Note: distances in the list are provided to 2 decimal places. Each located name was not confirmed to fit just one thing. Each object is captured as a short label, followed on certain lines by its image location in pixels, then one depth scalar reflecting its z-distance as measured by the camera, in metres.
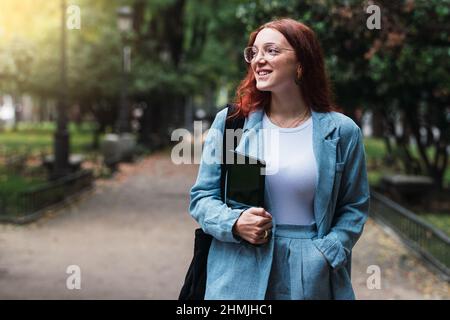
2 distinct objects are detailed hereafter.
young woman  2.76
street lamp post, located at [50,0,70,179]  16.64
